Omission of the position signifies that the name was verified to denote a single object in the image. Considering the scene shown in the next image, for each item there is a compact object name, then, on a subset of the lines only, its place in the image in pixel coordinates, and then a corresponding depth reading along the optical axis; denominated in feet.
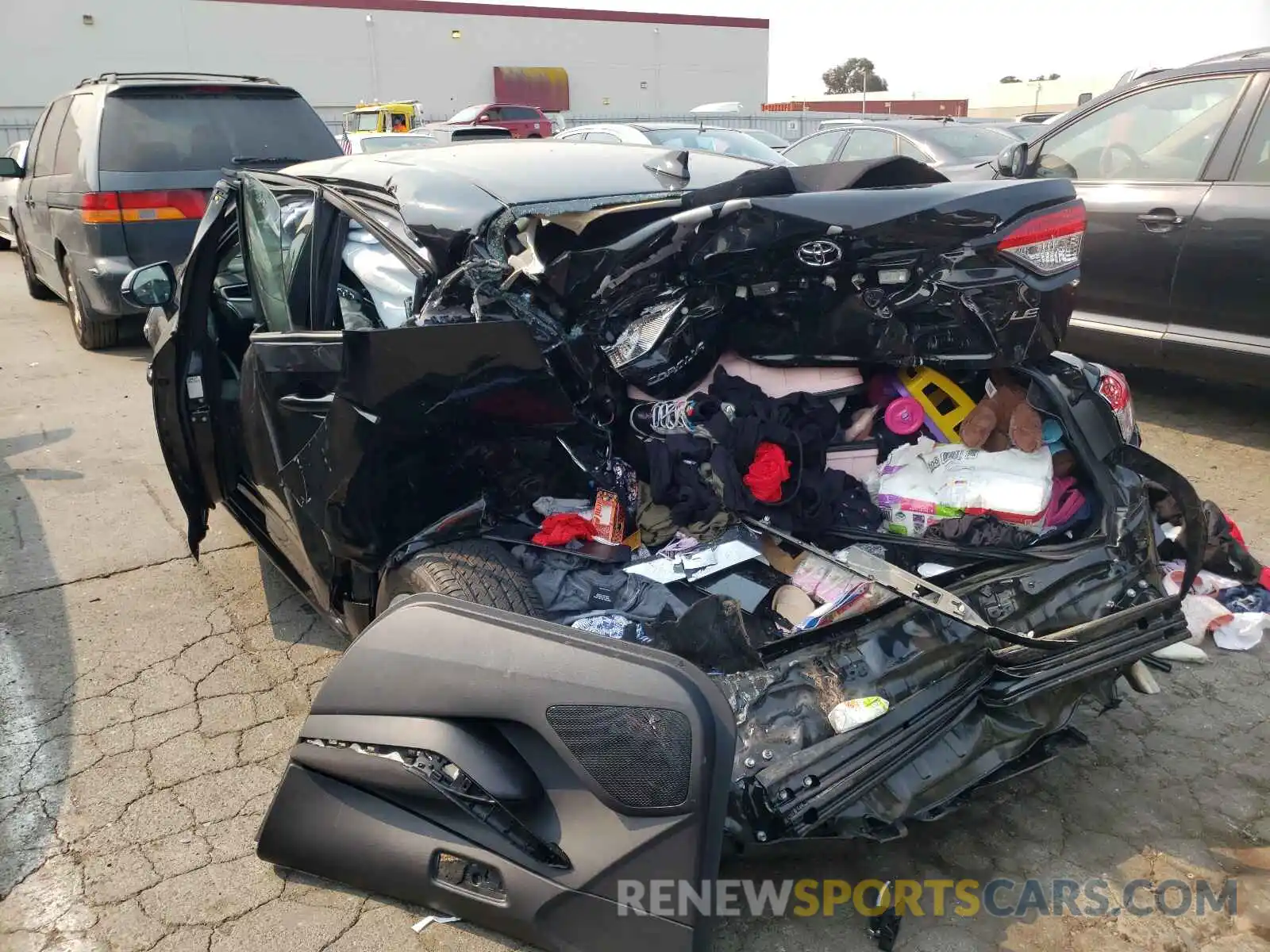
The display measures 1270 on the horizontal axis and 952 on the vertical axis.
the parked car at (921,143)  24.45
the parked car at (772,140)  35.39
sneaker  9.14
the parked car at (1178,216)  14.78
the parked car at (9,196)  28.89
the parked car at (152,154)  21.44
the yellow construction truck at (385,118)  64.85
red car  63.57
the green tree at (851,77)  236.02
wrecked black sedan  6.07
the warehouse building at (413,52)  96.89
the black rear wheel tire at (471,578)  7.44
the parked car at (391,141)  39.04
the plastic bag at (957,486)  8.52
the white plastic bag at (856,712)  6.57
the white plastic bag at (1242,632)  10.23
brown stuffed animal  8.86
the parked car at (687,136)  31.19
